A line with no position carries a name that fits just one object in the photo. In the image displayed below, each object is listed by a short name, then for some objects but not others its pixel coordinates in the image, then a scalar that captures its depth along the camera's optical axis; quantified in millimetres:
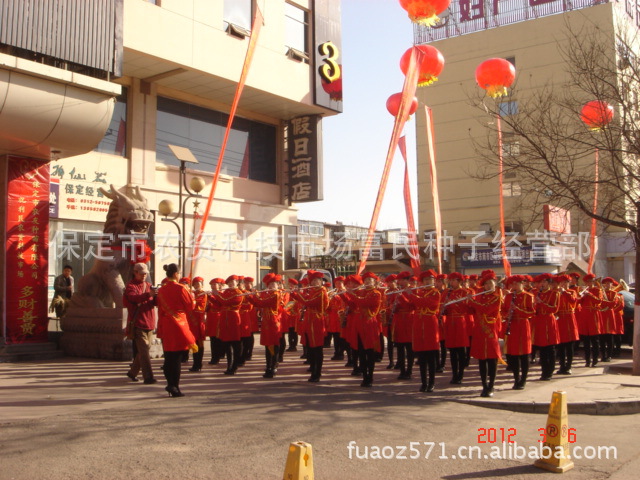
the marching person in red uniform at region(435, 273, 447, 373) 10414
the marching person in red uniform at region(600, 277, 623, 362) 12945
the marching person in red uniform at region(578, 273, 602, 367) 12297
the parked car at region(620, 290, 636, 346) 15320
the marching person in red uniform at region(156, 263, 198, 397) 8266
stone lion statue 13289
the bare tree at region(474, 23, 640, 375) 10703
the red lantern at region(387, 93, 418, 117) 14898
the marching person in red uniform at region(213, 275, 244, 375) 11047
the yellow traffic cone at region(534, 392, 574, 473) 5273
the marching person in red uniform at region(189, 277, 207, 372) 11586
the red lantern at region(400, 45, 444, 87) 13023
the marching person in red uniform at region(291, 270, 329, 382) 9820
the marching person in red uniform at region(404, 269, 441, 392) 8977
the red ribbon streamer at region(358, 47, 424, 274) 11758
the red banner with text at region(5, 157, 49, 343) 13281
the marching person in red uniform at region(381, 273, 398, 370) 11582
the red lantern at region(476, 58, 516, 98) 13141
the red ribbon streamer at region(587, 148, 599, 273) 12067
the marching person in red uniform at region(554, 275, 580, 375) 11039
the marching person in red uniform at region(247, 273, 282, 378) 10352
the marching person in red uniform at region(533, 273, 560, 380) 10109
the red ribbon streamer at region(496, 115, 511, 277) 11557
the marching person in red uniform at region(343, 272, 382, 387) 9477
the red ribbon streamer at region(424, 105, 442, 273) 14586
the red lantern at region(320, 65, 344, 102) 23767
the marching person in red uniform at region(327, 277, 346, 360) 12422
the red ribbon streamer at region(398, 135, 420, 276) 13623
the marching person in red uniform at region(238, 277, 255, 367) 11523
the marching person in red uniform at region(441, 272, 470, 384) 9969
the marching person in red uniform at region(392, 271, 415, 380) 10578
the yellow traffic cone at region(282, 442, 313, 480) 3742
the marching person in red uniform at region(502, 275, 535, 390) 9164
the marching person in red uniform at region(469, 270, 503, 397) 8641
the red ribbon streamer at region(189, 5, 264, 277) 13367
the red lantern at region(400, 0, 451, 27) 11070
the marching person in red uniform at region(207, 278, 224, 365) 11531
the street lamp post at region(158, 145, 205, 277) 14781
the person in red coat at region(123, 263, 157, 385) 9414
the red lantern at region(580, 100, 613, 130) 10883
